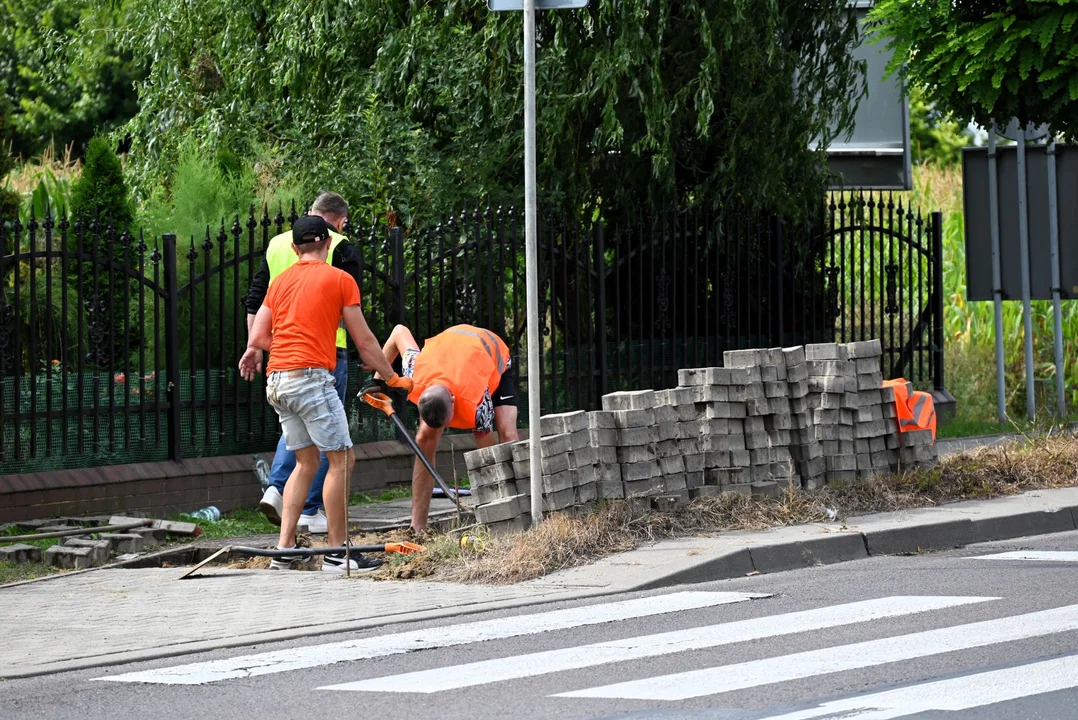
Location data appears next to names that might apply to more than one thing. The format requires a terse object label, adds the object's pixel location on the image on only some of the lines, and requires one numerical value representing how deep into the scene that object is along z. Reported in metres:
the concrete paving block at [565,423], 19.45
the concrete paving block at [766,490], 21.34
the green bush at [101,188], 29.52
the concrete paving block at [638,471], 19.94
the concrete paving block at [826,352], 22.44
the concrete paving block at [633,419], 19.91
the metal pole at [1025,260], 33.94
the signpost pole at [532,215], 18.73
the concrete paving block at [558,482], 19.00
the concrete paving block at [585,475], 19.37
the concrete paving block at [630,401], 20.11
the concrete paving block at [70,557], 19.62
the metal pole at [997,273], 34.22
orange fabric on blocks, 22.97
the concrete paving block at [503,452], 19.09
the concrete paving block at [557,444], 19.00
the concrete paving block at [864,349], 22.64
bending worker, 19.36
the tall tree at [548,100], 30.75
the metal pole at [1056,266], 33.75
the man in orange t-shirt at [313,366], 19.08
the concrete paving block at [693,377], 21.14
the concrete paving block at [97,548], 19.81
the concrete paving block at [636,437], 19.87
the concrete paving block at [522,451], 19.08
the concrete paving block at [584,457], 19.36
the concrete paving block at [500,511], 18.98
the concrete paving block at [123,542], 20.55
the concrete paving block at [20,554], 19.58
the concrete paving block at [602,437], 19.77
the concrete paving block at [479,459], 19.16
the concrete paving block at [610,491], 19.77
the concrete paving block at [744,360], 21.48
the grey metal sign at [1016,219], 34.09
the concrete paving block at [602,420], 19.81
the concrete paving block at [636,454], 19.91
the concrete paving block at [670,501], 20.36
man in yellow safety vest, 21.31
